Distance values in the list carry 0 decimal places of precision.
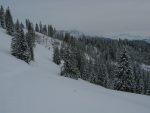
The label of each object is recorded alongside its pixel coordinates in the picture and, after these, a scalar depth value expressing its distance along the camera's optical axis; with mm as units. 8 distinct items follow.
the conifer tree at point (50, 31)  160975
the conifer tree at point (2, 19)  88206
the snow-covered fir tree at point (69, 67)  43344
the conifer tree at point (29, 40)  58569
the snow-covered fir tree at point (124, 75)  32531
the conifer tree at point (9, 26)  76575
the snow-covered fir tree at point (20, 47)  43062
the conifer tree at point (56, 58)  74375
